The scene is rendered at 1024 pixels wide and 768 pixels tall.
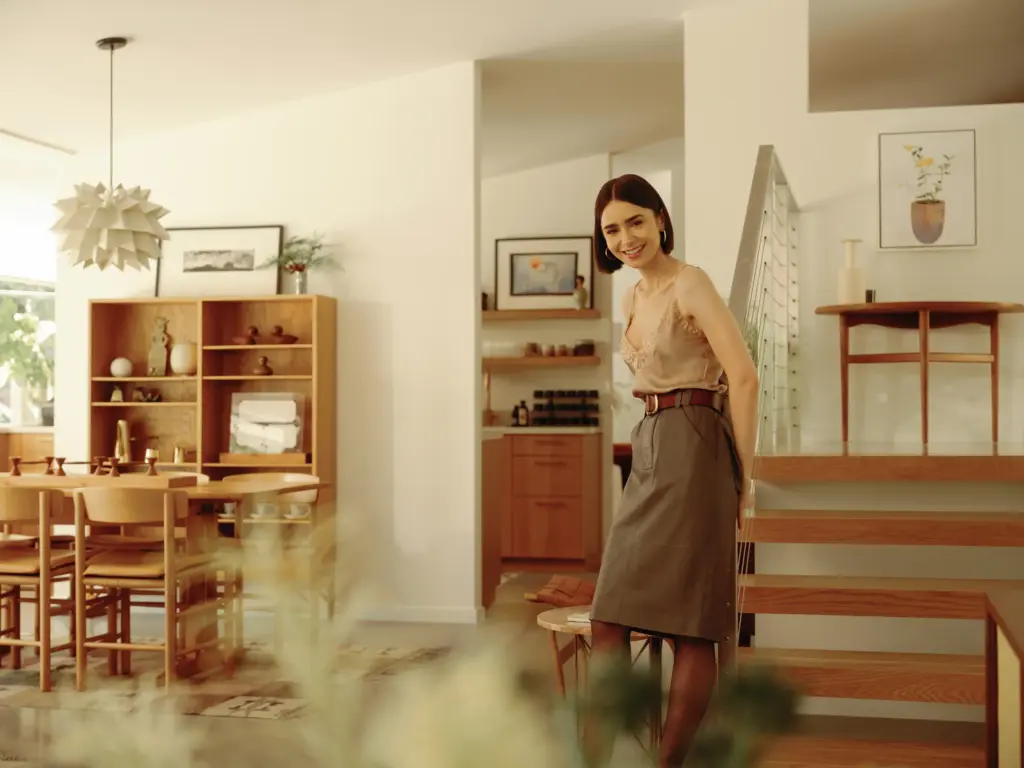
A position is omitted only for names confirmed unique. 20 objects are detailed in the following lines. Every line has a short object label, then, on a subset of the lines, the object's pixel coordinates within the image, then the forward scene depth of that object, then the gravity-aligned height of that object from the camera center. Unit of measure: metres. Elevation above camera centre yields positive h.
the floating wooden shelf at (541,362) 9.05 +0.13
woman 2.59 -0.20
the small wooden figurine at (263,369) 6.75 +0.06
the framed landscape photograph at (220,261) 6.79 +0.69
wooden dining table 4.83 -0.48
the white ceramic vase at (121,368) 6.89 +0.07
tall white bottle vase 5.68 +0.47
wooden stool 3.14 -0.72
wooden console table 5.43 +0.28
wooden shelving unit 6.58 +0.02
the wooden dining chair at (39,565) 4.89 -0.80
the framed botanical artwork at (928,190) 5.89 +0.95
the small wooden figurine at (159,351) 6.91 +0.17
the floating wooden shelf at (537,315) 9.12 +0.50
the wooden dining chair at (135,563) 4.73 -0.77
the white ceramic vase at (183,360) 6.83 +0.11
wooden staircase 3.42 -0.67
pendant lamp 5.00 +0.67
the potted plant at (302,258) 6.63 +0.69
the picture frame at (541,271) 9.28 +0.86
